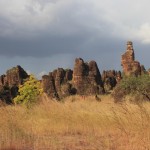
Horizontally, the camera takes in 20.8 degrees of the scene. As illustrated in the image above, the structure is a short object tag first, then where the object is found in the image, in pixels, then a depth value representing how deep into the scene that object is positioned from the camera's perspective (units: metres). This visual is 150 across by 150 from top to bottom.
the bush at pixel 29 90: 24.71
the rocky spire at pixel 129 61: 80.19
